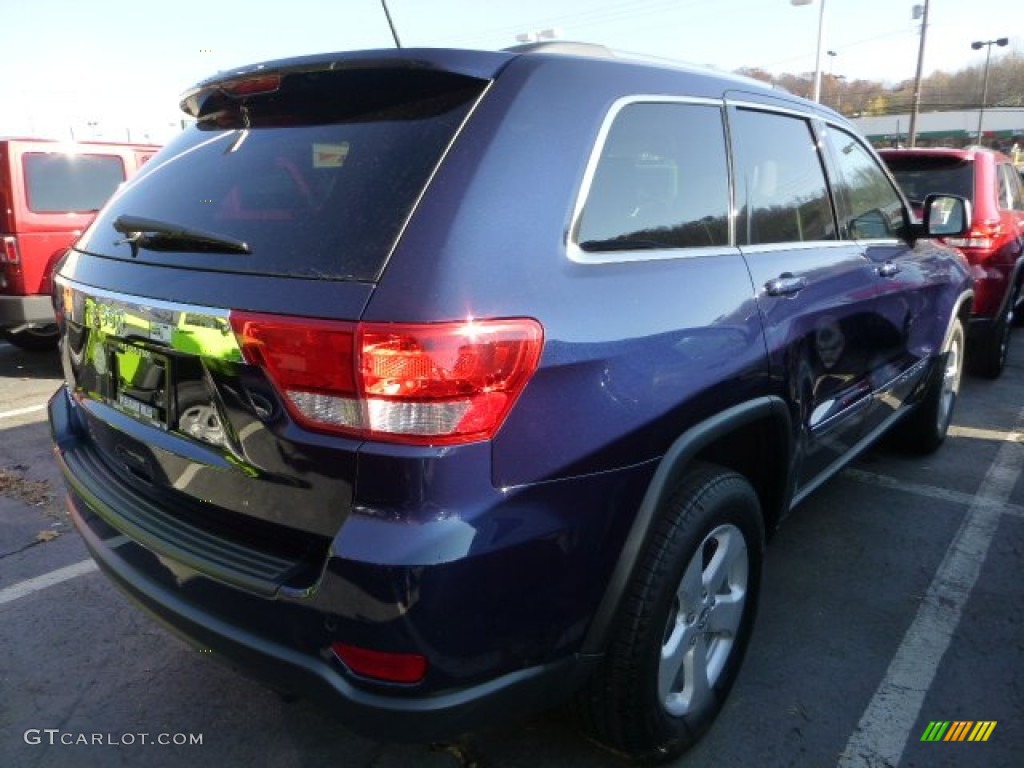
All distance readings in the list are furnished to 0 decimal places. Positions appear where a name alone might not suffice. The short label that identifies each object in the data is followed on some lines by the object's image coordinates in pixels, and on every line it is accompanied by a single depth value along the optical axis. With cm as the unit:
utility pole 2550
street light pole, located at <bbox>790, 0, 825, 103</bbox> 1986
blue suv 148
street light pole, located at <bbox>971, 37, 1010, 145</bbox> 4450
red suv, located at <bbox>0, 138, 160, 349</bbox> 629
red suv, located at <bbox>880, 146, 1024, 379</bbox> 562
